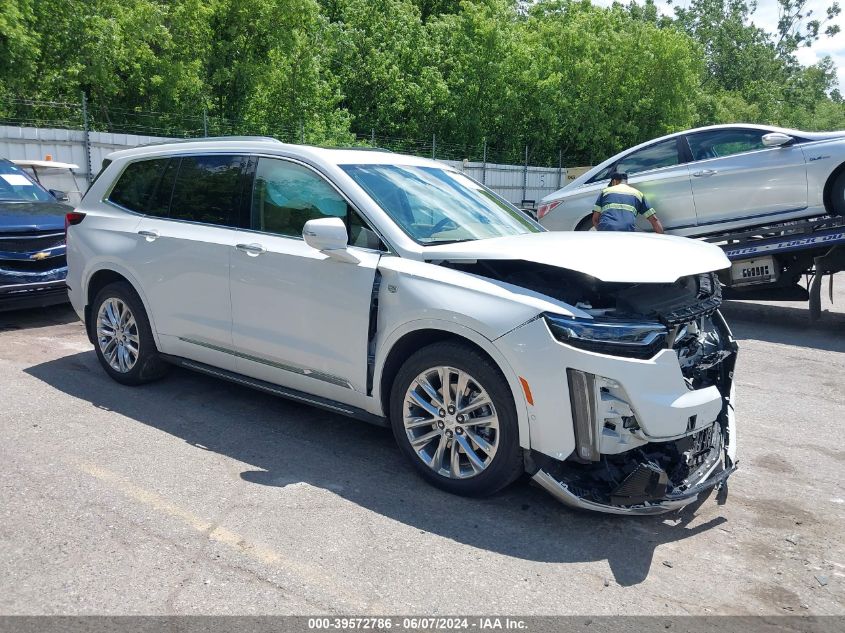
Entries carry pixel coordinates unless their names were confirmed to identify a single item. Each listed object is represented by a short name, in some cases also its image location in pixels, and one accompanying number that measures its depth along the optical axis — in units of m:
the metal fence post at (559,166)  26.70
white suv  3.63
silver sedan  8.49
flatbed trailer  8.26
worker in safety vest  8.41
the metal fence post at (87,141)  14.39
